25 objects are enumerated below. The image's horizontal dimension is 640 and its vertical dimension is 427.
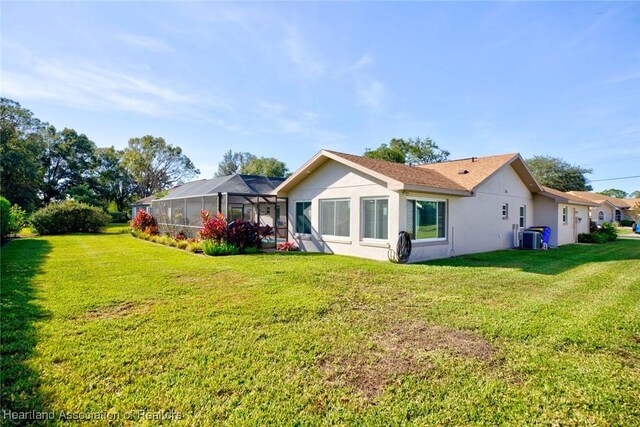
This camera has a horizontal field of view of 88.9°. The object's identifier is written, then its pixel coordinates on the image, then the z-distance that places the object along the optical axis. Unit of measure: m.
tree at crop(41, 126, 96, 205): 41.47
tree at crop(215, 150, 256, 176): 65.12
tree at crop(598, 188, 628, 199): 78.16
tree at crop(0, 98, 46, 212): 29.39
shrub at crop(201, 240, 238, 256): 12.63
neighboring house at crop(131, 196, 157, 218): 35.09
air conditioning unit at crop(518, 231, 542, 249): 15.95
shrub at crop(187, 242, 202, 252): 13.76
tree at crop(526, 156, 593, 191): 45.19
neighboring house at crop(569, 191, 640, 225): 42.41
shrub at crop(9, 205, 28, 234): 18.81
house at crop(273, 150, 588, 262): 11.57
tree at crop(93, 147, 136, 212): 47.04
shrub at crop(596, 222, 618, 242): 21.97
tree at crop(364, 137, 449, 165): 39.75
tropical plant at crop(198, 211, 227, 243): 13.37
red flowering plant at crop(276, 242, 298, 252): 14.58
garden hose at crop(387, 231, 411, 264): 10.86
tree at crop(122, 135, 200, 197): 48.12
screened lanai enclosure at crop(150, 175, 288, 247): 15.78
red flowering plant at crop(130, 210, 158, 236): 21.94
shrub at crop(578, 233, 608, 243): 20.34
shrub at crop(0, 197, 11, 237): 16.66
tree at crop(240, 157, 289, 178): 53.96
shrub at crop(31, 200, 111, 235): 22.78
